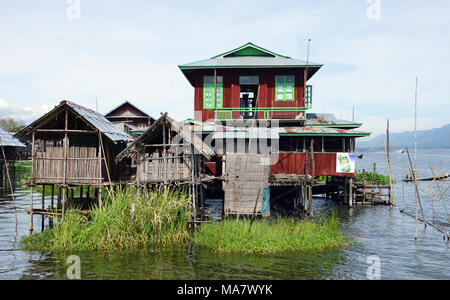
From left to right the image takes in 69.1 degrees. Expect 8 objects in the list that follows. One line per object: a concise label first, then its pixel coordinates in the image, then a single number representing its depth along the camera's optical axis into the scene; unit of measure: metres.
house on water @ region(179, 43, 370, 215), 21.42
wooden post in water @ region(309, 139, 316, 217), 19.83
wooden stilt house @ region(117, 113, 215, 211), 15.03
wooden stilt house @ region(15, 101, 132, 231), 14.59
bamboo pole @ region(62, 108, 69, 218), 14.53
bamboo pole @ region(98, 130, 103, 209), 14.49
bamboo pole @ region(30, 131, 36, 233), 14.55
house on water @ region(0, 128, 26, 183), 33.32
